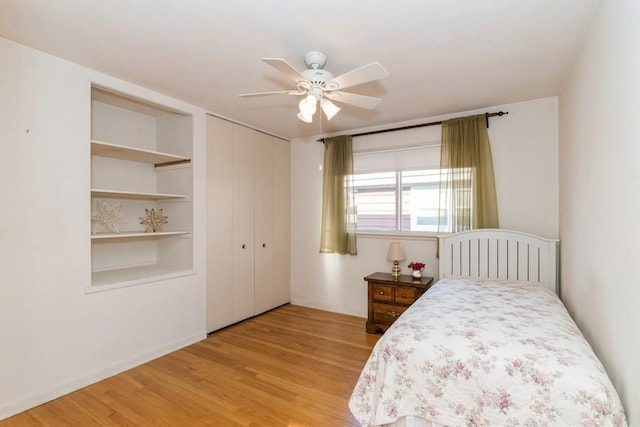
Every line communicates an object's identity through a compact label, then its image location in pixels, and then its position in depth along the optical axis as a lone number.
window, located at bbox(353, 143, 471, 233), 3.67
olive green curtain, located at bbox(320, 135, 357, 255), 4.05
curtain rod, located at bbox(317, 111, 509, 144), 3.24
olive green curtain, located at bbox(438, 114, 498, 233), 3.26
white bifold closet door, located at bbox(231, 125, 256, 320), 3.82
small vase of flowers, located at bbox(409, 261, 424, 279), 3.52
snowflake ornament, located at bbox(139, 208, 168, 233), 3.41
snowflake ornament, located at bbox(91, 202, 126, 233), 3.02
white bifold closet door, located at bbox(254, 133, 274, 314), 4.13
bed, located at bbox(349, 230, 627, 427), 1.31
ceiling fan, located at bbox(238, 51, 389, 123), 1.84
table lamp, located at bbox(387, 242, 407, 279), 3.59
